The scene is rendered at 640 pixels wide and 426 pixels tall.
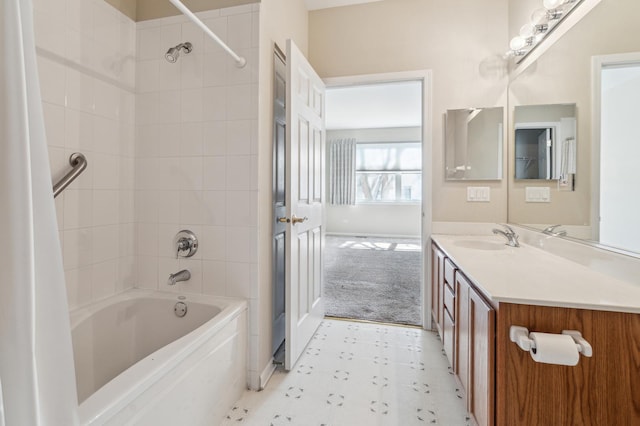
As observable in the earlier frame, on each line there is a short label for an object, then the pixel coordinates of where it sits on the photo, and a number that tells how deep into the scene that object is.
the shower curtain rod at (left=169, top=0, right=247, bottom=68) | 1.14
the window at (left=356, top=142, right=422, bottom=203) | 6.91
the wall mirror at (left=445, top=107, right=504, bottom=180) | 2.27
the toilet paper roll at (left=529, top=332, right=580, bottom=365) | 0.85
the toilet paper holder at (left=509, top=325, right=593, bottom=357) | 0.87
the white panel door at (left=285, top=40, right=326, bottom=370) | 1.77
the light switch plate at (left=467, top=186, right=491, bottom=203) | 2.30
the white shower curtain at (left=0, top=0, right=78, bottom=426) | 0.57
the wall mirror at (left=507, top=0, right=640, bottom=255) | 1.12
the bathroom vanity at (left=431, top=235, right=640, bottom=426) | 0.91
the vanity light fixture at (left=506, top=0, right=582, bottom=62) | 1.62
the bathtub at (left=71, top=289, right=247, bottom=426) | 0.93
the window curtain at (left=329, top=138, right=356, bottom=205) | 7.11
